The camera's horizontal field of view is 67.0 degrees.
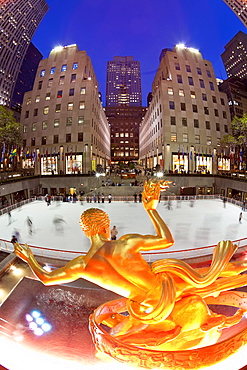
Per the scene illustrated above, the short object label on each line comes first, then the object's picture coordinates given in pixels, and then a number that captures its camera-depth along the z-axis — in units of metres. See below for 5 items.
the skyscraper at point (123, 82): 163.00
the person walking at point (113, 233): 9.67
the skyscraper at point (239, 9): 40.28
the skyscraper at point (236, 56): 92.19
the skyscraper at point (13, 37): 81.44
